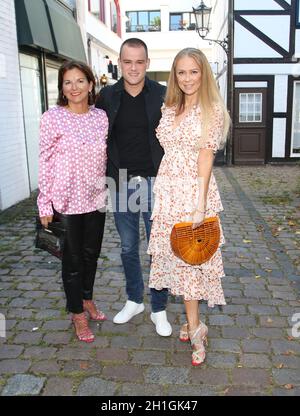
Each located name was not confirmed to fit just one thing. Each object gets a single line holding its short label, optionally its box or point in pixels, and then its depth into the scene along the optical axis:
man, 3.06
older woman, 2.95
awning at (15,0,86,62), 7.93
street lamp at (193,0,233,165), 11.86
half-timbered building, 11.92
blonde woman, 2.76
